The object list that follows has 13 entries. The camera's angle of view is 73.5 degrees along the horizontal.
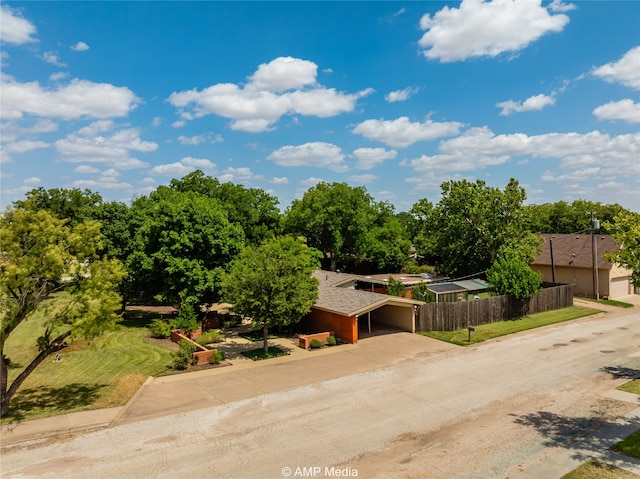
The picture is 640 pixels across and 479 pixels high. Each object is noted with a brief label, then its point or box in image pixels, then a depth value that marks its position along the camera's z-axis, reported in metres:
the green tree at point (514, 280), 31.36
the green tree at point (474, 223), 37.81
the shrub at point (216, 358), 20.86
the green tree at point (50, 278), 14.36
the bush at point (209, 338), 24.95
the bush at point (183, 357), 19.97
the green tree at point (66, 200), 48.88
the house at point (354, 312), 24.94
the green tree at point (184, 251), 28.52
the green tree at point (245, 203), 47.34
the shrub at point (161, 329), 26.55
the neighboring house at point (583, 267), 39.41
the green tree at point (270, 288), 21.69
